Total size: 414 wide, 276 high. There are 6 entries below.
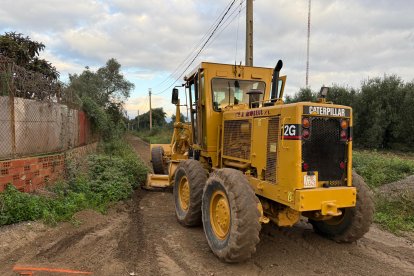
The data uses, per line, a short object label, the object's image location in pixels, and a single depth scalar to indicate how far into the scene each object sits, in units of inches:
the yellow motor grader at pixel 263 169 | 186.2
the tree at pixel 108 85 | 1134.6
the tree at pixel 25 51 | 586.9
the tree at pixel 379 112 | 1103.0
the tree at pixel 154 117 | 2721.7
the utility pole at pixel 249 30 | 514.6
